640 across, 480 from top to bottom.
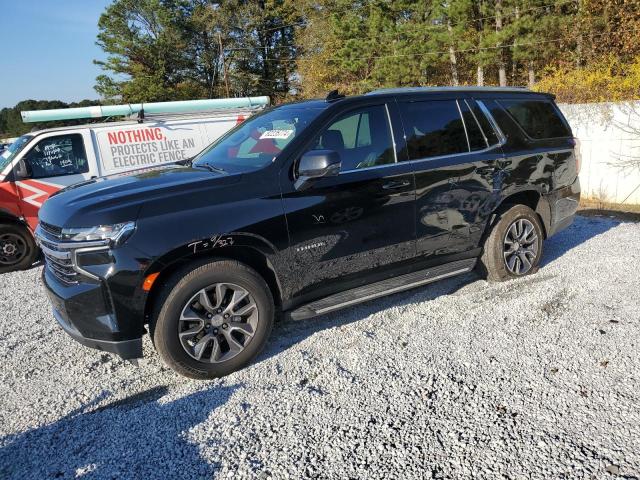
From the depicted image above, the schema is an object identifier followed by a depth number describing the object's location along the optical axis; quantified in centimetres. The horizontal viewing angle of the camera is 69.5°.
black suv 293
